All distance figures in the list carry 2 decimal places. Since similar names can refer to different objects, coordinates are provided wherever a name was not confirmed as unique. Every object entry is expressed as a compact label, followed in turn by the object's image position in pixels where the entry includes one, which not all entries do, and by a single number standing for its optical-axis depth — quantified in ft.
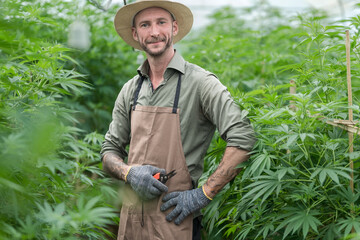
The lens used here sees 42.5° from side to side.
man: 7.85
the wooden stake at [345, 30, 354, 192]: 6.82
